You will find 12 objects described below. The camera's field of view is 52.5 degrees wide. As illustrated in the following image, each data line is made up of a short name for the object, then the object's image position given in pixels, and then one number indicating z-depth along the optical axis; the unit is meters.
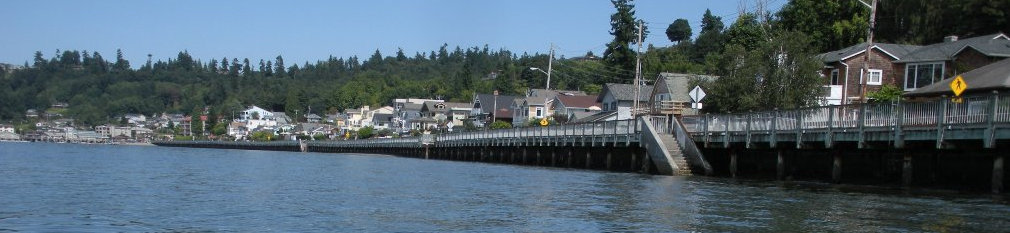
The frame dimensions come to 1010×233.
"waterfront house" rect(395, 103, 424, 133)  168.76
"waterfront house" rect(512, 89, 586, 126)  113.38
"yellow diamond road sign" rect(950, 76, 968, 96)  31.80
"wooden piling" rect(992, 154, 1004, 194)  27.25
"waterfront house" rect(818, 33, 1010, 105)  57.22
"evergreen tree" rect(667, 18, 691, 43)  190.50
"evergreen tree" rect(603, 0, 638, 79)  116.69
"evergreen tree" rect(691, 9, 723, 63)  149.98
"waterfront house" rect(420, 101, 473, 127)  156.50
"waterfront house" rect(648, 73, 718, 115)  78.44
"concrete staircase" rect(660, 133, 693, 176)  41.28
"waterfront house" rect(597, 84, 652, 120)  90.00
